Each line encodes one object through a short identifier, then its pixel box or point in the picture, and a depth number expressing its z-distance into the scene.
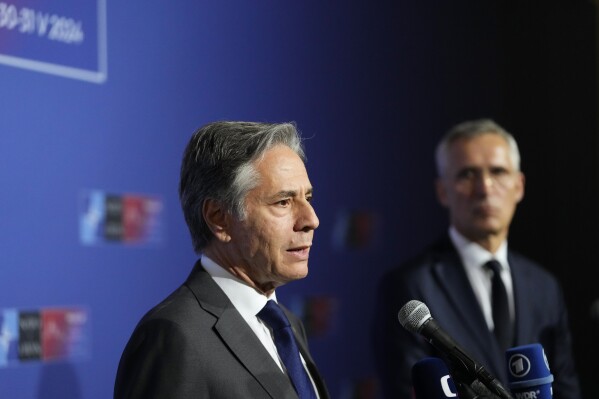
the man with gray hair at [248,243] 4.99
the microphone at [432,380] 4.35
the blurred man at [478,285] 7.27
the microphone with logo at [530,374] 4.39
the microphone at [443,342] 4.12
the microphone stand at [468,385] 4.17
